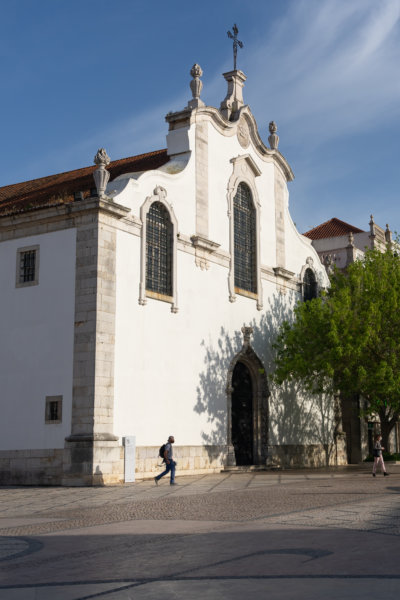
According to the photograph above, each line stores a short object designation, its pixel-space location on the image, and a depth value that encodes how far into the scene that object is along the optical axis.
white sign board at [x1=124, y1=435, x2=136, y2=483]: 24.34
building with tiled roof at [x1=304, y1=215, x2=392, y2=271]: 53.03
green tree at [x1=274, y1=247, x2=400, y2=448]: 31.09
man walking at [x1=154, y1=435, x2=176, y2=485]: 22.98
